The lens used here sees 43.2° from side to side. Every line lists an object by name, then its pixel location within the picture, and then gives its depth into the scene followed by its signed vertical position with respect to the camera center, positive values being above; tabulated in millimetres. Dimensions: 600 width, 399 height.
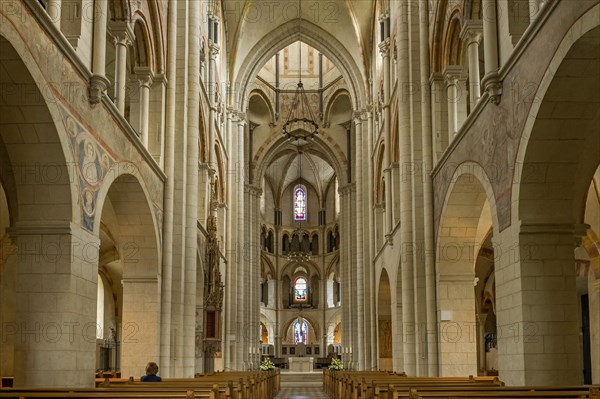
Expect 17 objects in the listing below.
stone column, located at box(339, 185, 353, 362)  42216 +2933
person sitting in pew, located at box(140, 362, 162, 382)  12969 -1008
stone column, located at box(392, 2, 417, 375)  19500 +2610
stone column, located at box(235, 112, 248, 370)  35694 +3233
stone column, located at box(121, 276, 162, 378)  17203 -224
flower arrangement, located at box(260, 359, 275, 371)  34875 -2453
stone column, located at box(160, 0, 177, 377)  17844 +2721
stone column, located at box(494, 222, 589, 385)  11086 +105
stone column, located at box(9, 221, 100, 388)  10742 +135
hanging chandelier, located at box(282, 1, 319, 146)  43969 +11585
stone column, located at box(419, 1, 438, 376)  18109 +2824
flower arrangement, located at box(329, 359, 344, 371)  34125 -2376
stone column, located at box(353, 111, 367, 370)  34906 +3475
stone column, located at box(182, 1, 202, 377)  19547 +2901
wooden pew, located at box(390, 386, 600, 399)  7670 -873
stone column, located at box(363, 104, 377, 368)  32188 +3188
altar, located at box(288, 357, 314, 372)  43750 -2963
